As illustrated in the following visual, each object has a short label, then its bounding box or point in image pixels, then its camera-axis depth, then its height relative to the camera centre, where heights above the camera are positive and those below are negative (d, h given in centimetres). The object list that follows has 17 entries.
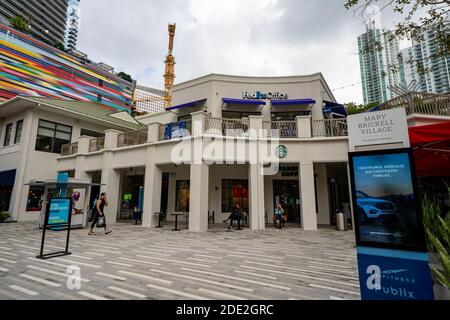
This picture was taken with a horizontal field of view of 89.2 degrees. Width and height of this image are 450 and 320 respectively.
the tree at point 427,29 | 625 +479
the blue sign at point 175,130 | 1288 +372
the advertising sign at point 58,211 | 738 -52
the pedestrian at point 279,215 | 1294 -107
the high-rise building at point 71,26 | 10956 +8304
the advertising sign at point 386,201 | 289 -6
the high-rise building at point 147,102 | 7950 +3323
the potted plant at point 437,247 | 276 -73
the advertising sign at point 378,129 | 360 +110
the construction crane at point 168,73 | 6844 +3869
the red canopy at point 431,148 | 502 +127
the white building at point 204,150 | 1270 +279
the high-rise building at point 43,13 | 6994 +6616
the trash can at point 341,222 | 1232 -137
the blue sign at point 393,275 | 271 -97
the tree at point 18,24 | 3850 +2884
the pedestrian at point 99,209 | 1062 -67
